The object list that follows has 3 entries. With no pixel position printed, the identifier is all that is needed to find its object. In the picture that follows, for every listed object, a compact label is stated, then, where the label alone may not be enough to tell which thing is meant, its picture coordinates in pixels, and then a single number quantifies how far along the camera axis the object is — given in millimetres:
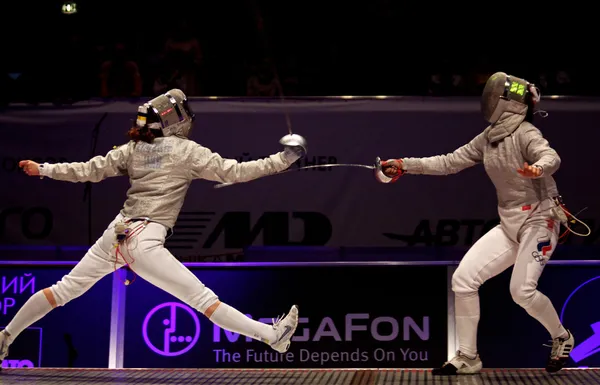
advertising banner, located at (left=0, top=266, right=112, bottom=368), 9281
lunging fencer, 7477
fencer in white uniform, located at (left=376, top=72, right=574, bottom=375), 7594
